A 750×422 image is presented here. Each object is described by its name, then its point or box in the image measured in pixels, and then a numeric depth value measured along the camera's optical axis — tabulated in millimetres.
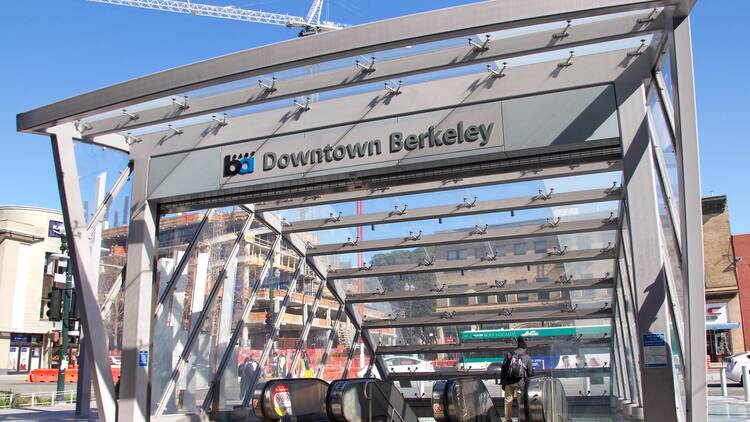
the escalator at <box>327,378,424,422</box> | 10070
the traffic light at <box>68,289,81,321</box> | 15539
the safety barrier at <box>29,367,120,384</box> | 35031
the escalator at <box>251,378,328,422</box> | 10844
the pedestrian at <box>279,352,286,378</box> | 16219
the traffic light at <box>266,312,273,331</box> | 15884
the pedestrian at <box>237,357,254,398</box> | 14609
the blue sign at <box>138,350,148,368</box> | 10961
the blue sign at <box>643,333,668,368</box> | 7996
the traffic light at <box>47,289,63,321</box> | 14125
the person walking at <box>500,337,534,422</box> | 11070
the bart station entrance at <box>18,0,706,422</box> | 8070
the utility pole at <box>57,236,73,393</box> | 15227
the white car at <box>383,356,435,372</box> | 17781
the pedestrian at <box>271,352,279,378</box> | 15906
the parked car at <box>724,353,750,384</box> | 23281
